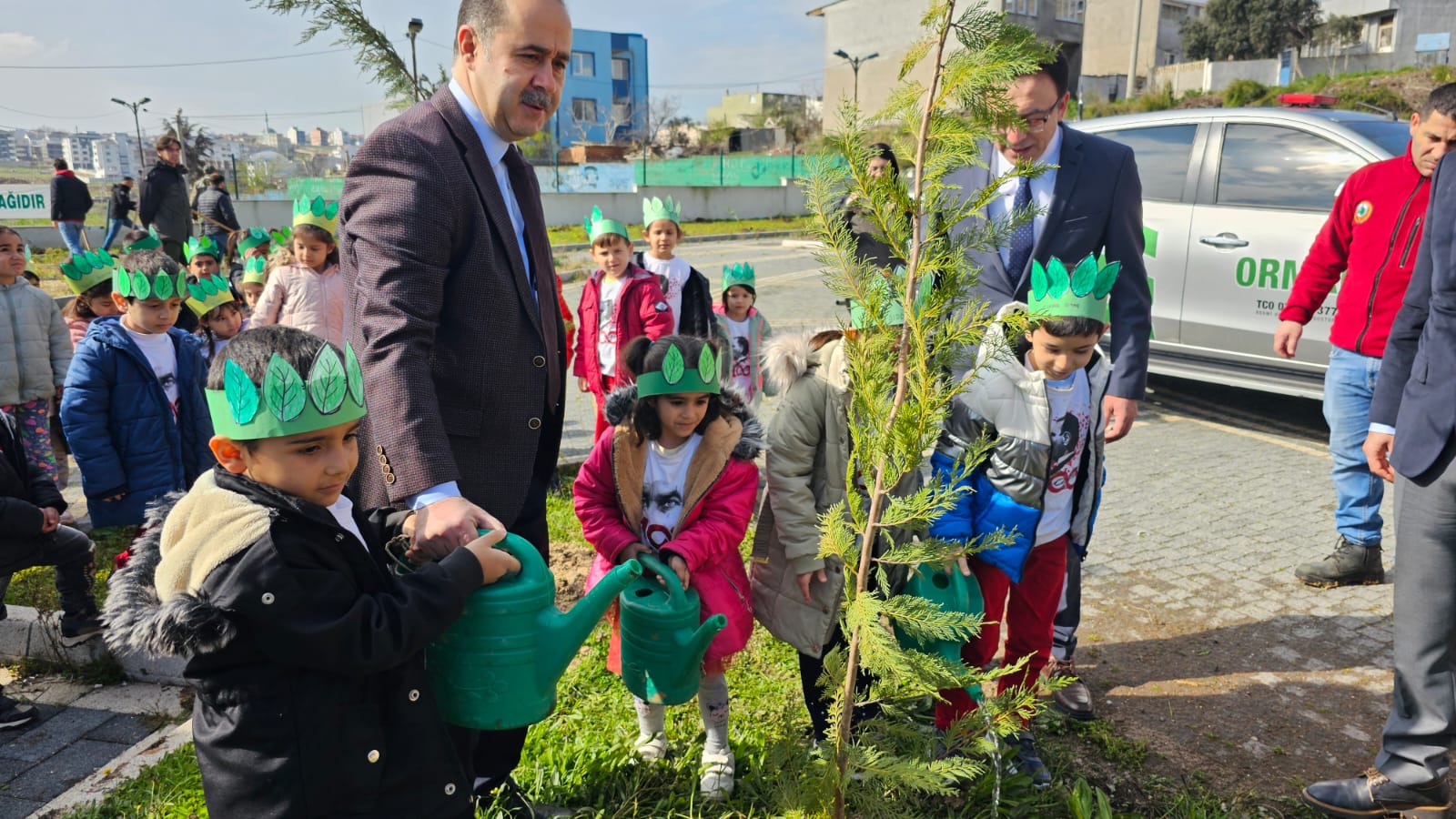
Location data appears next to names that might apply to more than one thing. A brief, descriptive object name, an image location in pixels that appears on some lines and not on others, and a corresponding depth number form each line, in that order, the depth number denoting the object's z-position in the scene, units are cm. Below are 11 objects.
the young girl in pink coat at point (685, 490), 285
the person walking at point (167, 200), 1095
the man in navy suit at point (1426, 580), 251
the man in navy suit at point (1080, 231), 317
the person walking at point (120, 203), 1245
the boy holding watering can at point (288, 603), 167
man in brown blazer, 199
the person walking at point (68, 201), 1322
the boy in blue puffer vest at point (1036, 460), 271
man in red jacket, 400
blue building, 6588
